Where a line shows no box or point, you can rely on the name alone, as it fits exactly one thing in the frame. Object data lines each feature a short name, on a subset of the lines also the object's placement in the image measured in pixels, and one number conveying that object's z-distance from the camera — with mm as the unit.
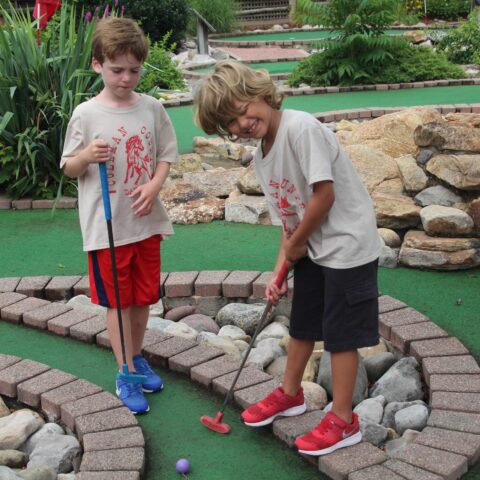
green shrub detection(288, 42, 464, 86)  10562
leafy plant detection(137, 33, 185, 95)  10518
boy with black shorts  2490
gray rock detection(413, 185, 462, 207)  4816
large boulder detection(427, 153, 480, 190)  4746
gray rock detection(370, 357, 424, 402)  3105
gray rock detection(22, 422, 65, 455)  2875
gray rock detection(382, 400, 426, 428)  2988
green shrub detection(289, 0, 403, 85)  10320
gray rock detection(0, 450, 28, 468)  2732
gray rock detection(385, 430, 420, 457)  2703
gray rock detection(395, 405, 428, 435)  2881
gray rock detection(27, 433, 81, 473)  2740
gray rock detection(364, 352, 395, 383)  3371
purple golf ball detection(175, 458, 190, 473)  2645
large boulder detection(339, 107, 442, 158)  5910
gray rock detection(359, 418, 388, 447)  2838
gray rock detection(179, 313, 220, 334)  3879
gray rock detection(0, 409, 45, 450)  2854
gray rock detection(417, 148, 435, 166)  5109
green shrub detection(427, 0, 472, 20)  21547
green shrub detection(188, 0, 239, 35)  19953
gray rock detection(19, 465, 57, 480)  2545
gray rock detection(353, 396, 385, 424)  3007
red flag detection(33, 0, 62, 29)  6723
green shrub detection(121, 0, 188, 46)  13234
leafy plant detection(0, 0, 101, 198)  5770
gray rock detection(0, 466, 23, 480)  2465
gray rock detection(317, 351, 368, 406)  3154
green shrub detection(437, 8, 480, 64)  12642
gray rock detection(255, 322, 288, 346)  3783
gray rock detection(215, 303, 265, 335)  3881
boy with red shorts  2908
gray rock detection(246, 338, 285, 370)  3473
